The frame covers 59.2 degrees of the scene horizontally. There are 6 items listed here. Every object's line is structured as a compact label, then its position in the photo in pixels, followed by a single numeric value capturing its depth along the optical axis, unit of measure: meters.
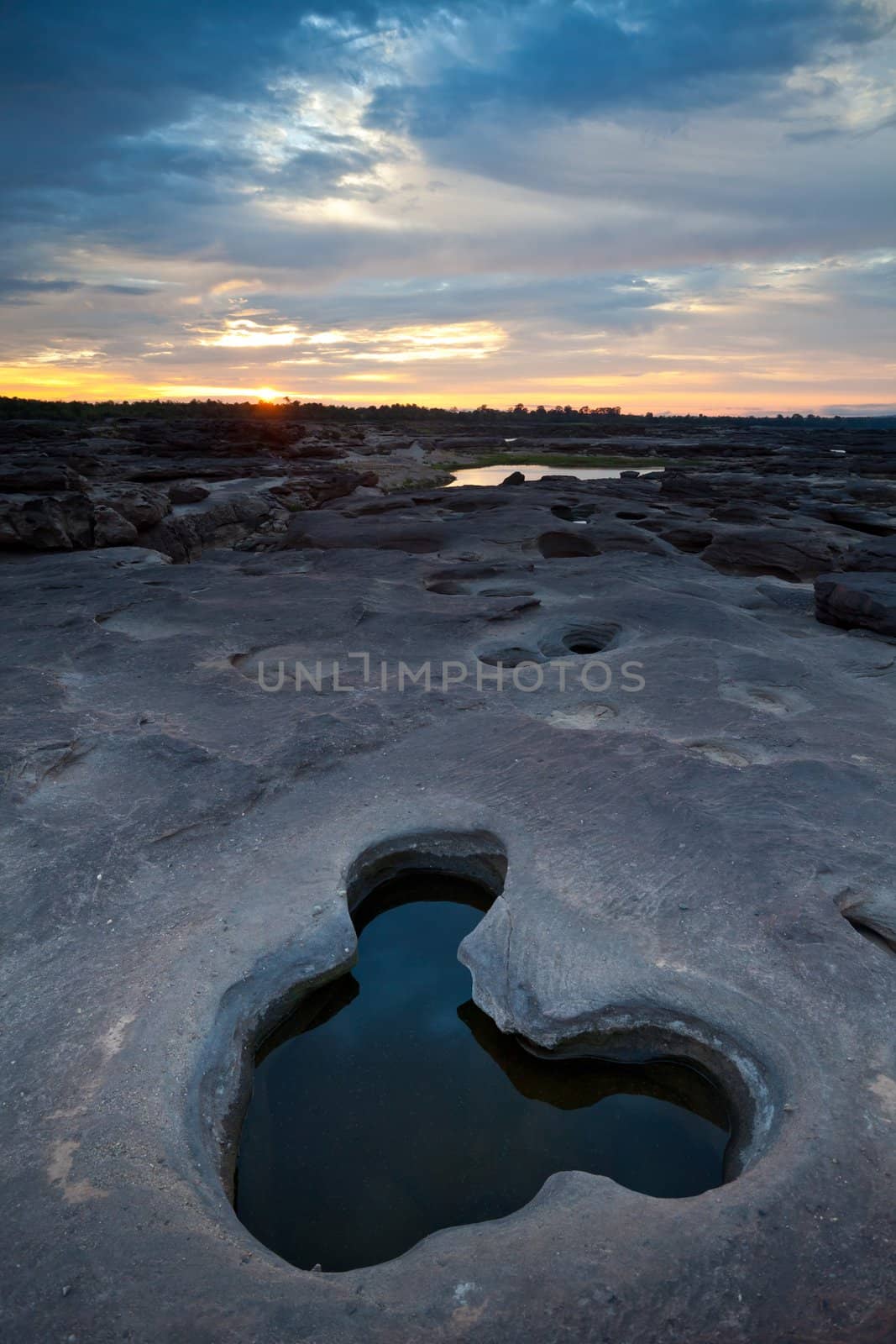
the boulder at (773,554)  15.27
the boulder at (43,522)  14.94
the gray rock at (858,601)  10.73
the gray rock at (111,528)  16.22
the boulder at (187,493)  22.84
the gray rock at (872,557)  12.69
